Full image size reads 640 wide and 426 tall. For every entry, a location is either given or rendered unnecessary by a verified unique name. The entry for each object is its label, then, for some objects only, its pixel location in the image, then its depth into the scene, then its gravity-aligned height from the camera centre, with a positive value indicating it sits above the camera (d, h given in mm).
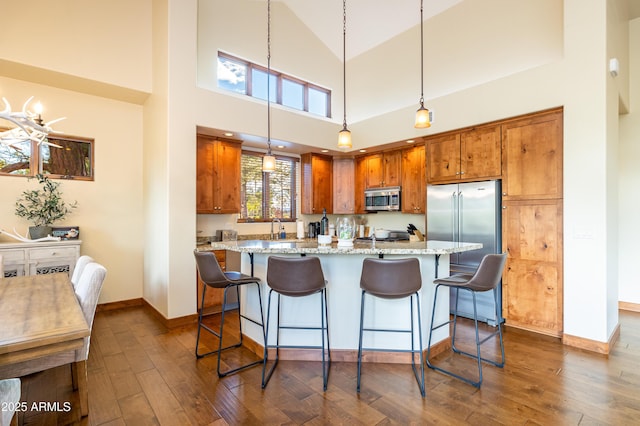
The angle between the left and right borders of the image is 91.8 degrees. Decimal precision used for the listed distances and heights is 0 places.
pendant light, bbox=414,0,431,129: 2904 +891
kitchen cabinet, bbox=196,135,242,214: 4367 +556
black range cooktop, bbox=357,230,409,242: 5352 -424
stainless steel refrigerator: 3740 -138
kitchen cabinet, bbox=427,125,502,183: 3764 +740
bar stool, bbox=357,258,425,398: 2320 -499
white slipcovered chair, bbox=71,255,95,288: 2709 -478
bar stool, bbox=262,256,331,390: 2406 -503
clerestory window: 4824 +2190
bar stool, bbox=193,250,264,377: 2661 -563
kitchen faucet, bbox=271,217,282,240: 5466 -351
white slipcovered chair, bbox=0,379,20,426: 1273 -796
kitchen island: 2785 -887
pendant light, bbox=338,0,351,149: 3158 +763
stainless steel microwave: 5233 +243
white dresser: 3441 -497
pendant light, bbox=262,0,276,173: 3383 +549
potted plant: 3730 +89
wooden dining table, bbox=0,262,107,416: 1834 -889
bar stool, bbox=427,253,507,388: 2514 -563
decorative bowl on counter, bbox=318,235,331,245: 2976 -262
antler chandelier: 2146 +670
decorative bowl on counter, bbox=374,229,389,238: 5477 -365
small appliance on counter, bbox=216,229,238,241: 4801 -336
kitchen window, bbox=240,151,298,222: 5301 +422
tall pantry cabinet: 3299 -111
